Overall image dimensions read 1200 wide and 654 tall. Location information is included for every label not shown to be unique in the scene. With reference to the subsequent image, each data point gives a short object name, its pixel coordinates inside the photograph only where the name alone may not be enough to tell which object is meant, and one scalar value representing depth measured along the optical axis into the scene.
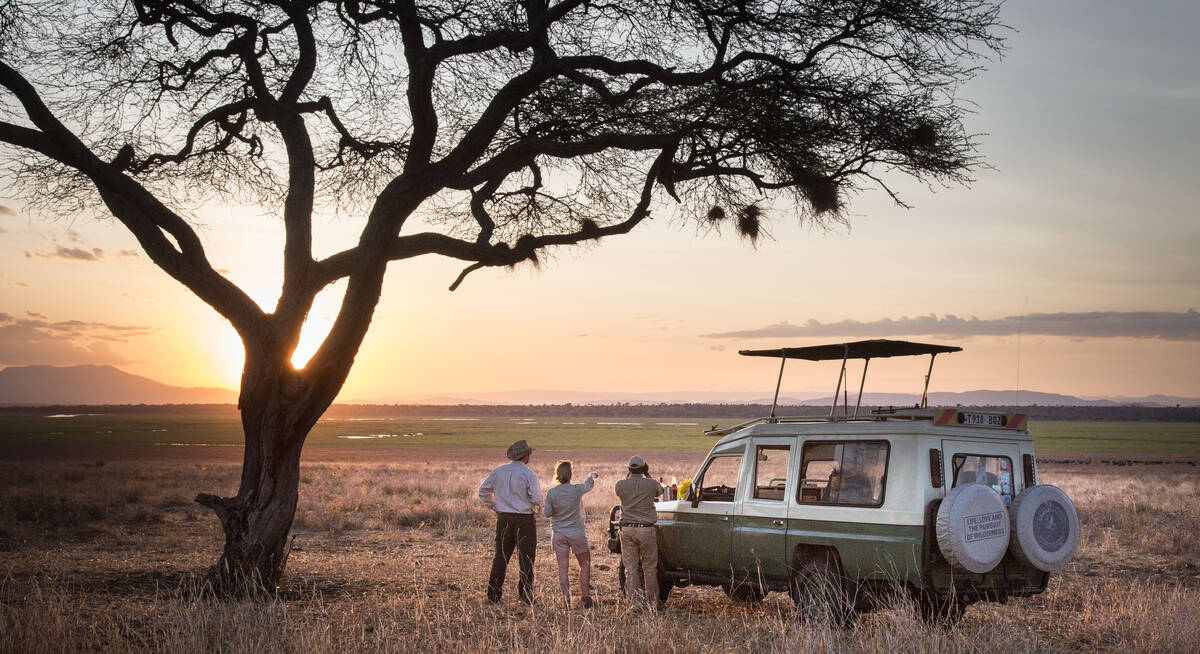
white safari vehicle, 9.92
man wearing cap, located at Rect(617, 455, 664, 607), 12.16
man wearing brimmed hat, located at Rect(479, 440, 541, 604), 12.48
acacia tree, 13.91
